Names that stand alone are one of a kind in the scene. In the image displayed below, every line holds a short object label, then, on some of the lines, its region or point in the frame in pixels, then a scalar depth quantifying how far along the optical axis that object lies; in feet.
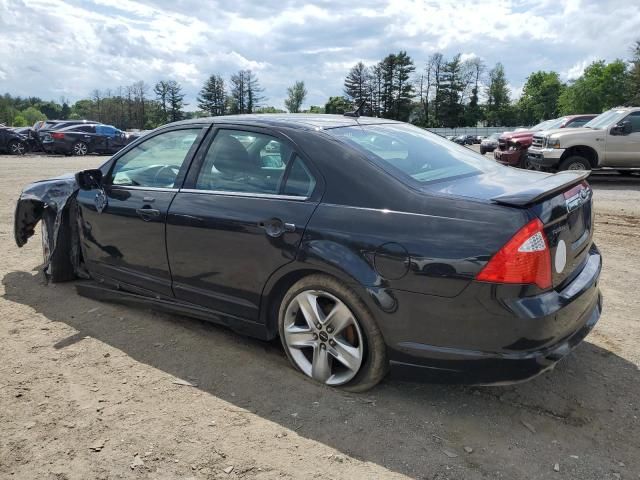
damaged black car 8.39
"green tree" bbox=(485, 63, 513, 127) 341.82
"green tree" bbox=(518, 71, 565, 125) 338.95
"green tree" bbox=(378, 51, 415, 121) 320.50
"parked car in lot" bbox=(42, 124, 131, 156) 80.74
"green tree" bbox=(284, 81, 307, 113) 351.77
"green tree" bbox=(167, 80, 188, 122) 329.52
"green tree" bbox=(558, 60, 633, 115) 258.37
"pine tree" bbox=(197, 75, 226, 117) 320.70
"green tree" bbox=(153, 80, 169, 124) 327.88
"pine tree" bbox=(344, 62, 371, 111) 322.55
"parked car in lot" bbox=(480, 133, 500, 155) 103.09
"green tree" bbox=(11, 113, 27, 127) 335.10
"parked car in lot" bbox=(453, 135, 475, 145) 224.51
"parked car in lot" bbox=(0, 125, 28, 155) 82.02
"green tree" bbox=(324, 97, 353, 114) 295.99
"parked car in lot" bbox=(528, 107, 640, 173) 40.14
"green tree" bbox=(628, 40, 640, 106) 222.28
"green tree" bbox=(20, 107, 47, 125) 390.73
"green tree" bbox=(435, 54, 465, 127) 331.16
